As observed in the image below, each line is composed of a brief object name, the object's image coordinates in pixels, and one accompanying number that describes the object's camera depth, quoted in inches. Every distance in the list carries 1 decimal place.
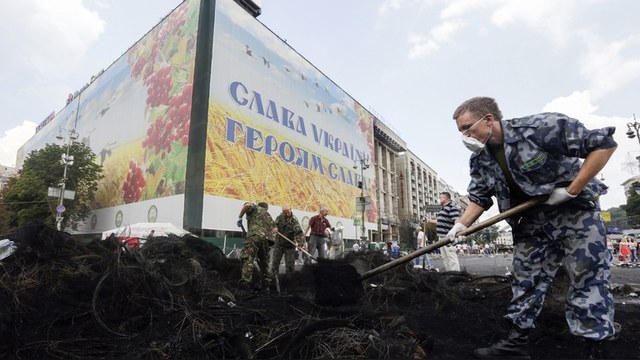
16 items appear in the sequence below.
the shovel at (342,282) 126.4
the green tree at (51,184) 1185.4
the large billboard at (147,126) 1016.9
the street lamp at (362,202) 814.5
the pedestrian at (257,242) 233.0
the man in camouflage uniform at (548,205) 81.4
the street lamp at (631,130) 739.4
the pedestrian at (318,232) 385.7
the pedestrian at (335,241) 626.2
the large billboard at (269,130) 1010.1
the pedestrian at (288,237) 287.0
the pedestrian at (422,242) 382.5
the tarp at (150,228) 510.5
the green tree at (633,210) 1885.8
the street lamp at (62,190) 798.5
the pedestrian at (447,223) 252.2
